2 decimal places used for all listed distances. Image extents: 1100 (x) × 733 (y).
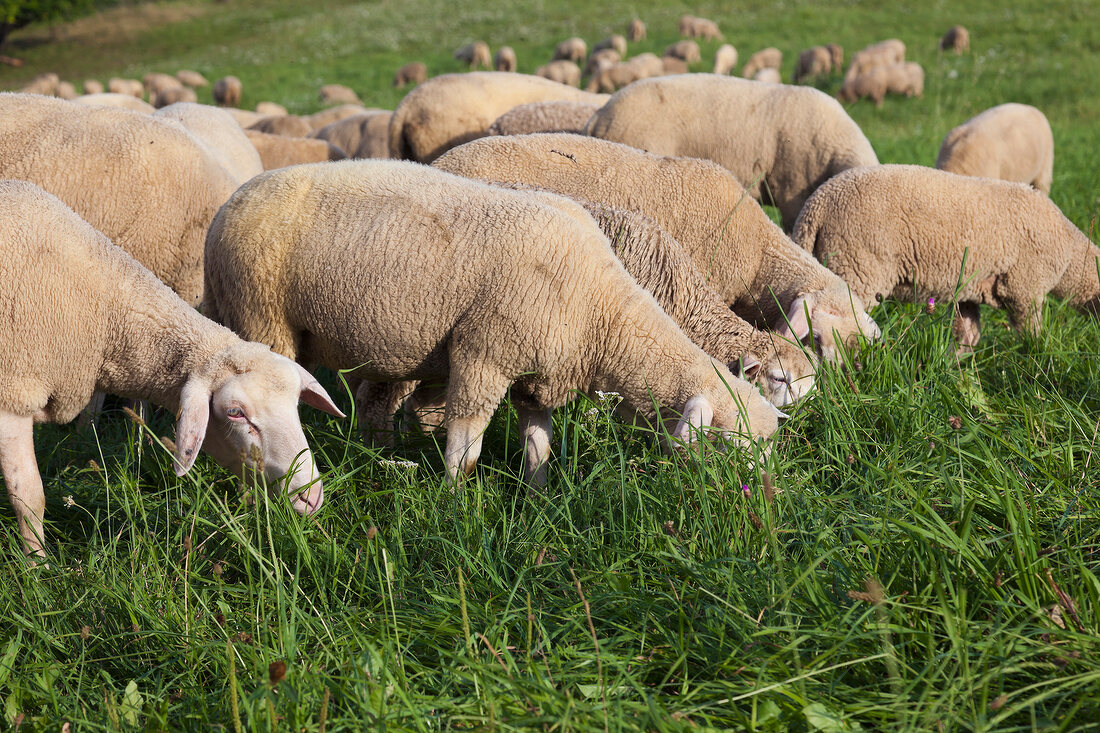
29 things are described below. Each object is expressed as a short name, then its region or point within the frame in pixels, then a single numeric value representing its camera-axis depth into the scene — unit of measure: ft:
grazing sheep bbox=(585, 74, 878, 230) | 22.30
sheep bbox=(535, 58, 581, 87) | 72.79
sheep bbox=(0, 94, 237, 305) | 16.24
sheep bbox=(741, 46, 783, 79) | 71.72
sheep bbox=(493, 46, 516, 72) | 78.95
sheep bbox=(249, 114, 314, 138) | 36.58
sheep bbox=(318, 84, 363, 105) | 65.32
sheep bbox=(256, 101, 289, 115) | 53.36
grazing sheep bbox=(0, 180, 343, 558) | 10.54
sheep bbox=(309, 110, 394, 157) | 32.48
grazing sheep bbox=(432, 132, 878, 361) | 16.26
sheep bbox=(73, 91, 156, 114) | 33.66
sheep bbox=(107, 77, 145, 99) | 75.87
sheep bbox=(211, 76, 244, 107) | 68.64
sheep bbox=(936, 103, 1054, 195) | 26.84
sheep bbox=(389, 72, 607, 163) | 28.12
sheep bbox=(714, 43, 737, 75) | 72.90
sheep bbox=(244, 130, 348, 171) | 26.86
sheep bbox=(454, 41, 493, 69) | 81.87
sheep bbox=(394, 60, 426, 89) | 75.61
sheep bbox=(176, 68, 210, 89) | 81.35
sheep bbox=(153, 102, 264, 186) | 20.95
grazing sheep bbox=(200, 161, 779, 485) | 11.48
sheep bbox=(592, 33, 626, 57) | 82.23
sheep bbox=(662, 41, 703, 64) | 76.02
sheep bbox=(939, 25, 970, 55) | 68.23
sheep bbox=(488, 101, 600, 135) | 24.40
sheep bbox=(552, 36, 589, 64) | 82.07
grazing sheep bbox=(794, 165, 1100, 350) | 17.93
